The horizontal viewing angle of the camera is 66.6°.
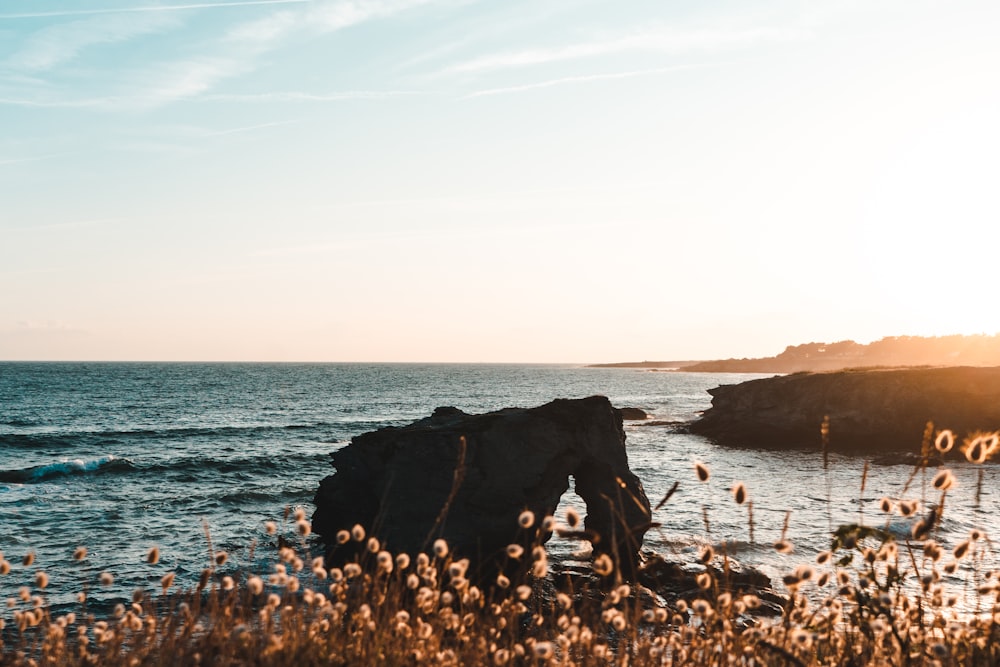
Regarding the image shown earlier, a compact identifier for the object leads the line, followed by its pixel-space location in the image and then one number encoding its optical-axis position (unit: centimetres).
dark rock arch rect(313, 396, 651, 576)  1817
